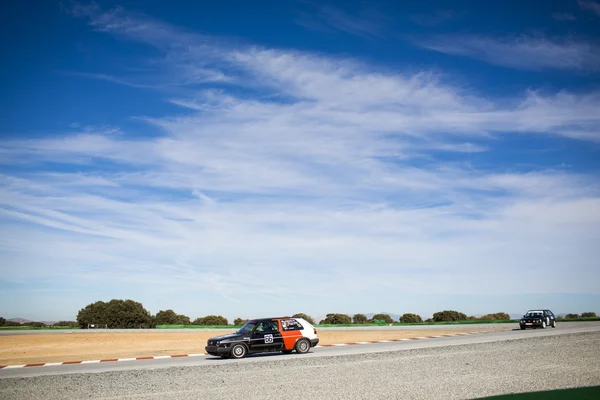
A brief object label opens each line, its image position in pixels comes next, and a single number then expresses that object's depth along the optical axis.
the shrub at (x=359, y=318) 77.12
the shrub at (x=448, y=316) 81.00
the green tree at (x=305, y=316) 71.76
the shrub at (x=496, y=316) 80.22
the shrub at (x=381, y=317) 79.24
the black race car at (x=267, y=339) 19.73
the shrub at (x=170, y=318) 80.25
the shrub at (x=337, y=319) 76.50
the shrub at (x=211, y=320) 76.56
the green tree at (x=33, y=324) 72.19
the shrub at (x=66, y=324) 75.41
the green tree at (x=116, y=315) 68.44
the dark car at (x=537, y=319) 38.16
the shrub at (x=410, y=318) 80.92
